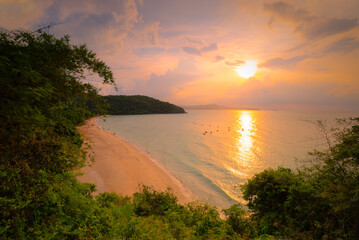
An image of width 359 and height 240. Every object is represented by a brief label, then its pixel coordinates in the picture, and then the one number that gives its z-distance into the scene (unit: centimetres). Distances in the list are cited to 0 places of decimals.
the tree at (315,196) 819
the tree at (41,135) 476
